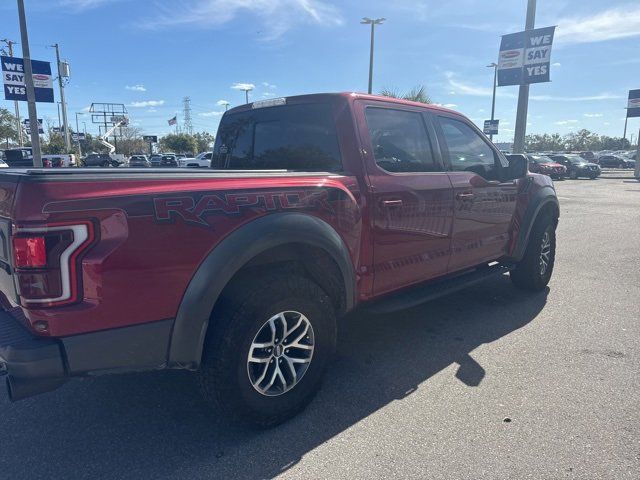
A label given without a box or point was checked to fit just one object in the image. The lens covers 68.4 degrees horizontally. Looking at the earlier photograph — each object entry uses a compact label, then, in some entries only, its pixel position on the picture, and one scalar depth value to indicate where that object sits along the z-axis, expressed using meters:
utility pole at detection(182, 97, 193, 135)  120.01
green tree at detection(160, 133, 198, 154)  75.56
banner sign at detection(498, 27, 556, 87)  14.32
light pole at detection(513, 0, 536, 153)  14.04
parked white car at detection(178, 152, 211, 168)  27.93
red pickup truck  2.01
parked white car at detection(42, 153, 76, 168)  29.30
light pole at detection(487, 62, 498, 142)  36.89
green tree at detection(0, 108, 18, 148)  51.91
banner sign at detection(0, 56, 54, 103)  11.68
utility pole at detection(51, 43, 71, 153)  41.66
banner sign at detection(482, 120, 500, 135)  34.03
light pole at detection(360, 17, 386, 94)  26.14
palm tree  19.73
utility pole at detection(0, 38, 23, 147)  51.75
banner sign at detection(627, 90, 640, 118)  31.00
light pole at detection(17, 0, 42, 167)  11.52
